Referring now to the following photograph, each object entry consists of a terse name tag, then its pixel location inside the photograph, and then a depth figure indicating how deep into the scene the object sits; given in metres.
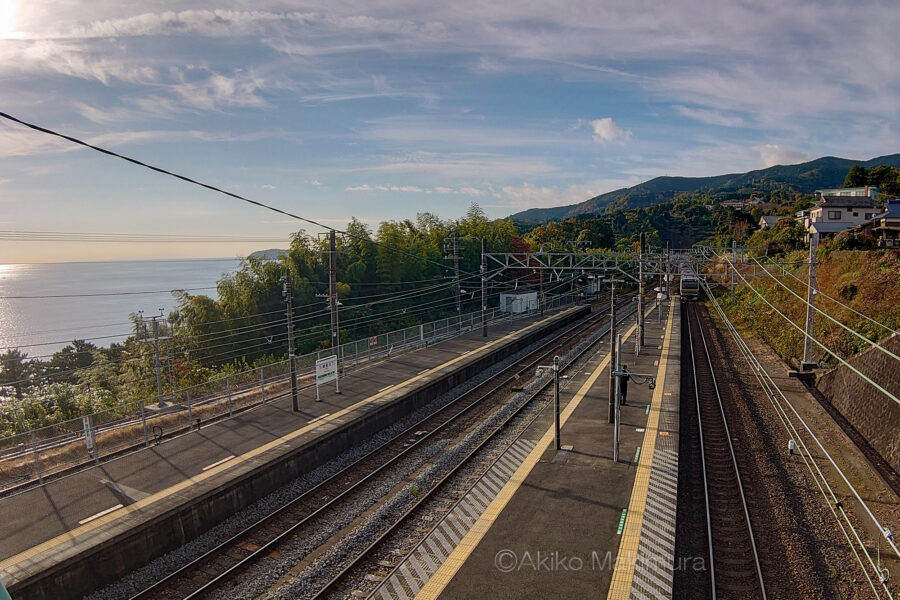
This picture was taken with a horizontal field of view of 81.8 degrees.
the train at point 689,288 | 51.31
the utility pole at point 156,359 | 17.13
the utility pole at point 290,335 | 15.91
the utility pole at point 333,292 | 19.56
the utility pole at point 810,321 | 18.54
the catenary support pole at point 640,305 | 25.33
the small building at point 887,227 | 35.50
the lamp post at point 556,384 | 13.25
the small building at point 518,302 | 41.78
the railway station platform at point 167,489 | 8.80
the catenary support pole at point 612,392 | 14.84
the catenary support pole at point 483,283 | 29.38
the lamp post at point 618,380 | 12.53
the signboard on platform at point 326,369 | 17.98
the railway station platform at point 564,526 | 8.29
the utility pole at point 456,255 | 28.92
